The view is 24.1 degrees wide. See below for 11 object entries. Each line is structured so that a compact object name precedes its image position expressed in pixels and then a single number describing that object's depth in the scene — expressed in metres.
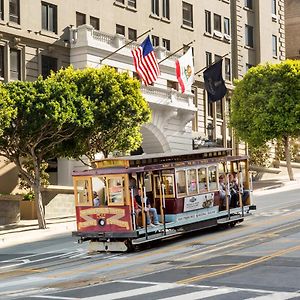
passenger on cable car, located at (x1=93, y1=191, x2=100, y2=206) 23.69
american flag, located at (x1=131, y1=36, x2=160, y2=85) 41.72
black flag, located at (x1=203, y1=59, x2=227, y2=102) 49.34
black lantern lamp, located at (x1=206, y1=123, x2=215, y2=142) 58.43
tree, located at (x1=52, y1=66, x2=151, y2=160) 35.59
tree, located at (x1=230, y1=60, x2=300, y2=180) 52.03
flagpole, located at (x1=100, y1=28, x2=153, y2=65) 43.43
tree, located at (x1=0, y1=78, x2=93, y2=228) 31.92
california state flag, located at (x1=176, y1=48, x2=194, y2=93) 46.42
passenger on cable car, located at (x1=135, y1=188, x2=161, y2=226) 23.19
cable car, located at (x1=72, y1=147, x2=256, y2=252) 23.02
